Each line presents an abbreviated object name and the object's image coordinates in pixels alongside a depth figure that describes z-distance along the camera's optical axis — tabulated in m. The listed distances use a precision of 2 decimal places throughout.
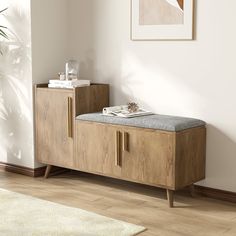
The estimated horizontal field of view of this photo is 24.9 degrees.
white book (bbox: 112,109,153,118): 3.96
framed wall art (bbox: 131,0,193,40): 3.93
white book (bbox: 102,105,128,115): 4.07
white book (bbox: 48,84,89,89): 4.26
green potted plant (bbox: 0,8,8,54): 4.54
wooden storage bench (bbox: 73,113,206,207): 3.68
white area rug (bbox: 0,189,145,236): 3.19
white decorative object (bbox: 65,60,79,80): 4.42
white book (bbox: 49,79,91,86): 4.27
